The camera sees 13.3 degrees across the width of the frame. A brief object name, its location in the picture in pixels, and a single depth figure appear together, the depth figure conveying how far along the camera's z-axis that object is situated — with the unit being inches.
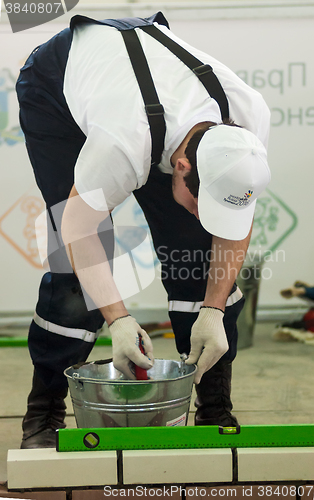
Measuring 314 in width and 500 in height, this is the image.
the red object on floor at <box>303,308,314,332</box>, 217.0
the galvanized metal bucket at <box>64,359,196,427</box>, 124.3
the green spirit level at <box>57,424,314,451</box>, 122.8
